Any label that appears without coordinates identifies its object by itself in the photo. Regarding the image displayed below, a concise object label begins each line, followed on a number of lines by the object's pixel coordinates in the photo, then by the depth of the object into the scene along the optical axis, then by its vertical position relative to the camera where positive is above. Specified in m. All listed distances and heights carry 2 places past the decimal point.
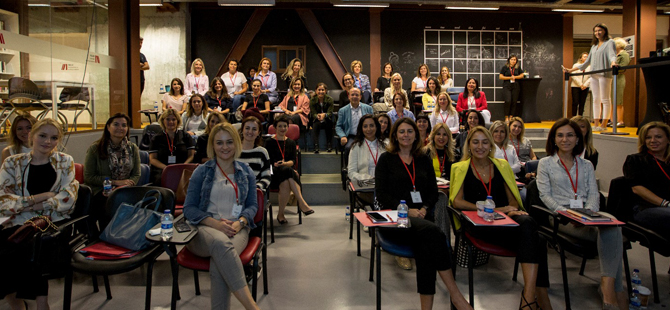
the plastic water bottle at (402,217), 2.55 -0.50
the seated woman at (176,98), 7.50 +0.73
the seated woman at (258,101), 7.41 +0.66
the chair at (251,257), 2.49 -0.73
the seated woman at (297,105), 7.07 +0.58
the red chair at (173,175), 3.80 -0.33
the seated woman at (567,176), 3.04 -0.30
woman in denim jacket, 2.44 -0.49
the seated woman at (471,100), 7.48 +0.67
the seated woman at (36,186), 2.63 -0.31
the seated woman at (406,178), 2.91 -0.32
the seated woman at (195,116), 6.12 +0.33
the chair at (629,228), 2.87 -0.66
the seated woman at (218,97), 7.48 +0.74
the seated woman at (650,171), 3.16 -0.28
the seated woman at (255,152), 3.91 -0.14
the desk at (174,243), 2.36 -0.59
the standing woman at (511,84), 9.62 +1.21
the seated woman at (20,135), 3.47 +0.04
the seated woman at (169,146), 4.82 -0.09
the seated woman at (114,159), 3.72 -0.18
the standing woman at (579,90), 9.30 +1.04
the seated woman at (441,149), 4.54 -0.14
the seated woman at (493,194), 2.63 -0.43
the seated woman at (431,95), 7.64 +0.77
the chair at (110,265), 2.43 -0.74
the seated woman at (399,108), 6.26 +0.44
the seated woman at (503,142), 4.51 -0.06
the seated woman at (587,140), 4.27 -0.04
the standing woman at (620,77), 7.30 +1.17
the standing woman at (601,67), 6.41 +1.08
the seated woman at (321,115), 7.18 +0.39
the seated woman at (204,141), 4.89 -0.03
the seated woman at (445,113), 6.44 +0.37
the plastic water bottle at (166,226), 2.46 -0.52
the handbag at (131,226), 2.60 -0.55
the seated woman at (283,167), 4.86 -0.34
